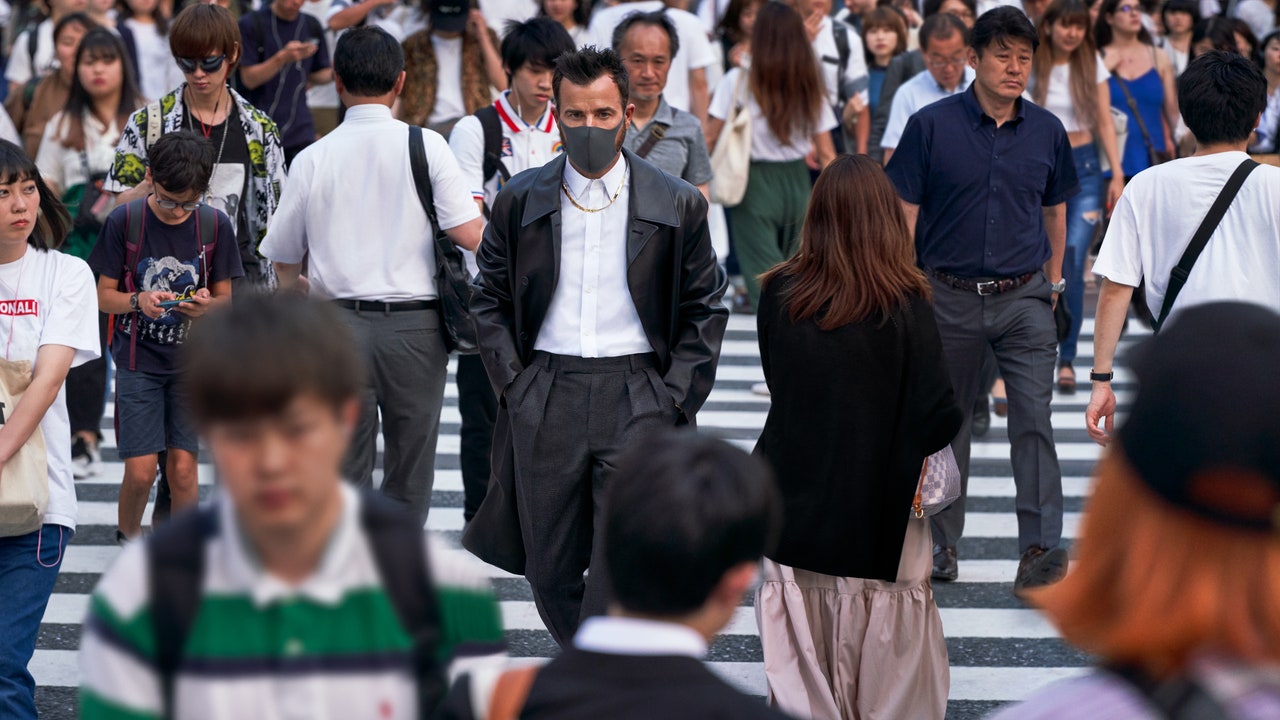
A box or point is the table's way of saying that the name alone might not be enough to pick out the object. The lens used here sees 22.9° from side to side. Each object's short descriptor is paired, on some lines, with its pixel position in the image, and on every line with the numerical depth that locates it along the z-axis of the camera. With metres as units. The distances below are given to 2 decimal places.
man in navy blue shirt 12.73
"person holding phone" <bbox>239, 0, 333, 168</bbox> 18.77
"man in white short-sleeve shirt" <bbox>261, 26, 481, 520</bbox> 11.55
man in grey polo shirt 15.13
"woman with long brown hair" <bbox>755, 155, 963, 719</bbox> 9.37
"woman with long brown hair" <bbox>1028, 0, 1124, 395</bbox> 18.17
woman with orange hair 3.55
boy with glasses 12.12
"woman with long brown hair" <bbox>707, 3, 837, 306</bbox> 19.34
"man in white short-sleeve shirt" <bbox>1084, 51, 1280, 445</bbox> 10.30
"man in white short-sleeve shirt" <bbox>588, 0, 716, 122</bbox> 20.48
